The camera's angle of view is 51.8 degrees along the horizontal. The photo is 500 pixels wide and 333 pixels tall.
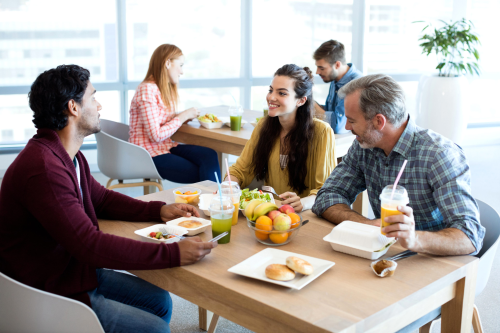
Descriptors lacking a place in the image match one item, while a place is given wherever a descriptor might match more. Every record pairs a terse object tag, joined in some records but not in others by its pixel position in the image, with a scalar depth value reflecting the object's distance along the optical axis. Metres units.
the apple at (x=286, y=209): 1.66
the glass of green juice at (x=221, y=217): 1.61
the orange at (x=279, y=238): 1.58
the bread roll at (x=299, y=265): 1.36
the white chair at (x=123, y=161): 3.25
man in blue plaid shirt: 1.62
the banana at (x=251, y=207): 1.65
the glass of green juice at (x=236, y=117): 3.47
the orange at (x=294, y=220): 1.59
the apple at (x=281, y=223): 1.56
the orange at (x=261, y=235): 1.59
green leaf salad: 1.87
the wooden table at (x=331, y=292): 1.22
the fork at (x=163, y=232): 1.65
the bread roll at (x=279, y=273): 1.34
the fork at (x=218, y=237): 1.58
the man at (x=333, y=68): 4.08
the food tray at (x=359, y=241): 1.50
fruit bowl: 1.58
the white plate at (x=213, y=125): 3.53
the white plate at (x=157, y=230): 1.60
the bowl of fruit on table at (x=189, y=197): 1.98
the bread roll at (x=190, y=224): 1.71
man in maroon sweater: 1.45
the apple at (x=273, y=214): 1.60
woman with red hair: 3.45
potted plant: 5.63
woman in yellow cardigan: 2.48
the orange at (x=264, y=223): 1.57
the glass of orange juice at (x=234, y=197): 1.78
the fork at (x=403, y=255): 1.50
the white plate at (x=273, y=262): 1.34
